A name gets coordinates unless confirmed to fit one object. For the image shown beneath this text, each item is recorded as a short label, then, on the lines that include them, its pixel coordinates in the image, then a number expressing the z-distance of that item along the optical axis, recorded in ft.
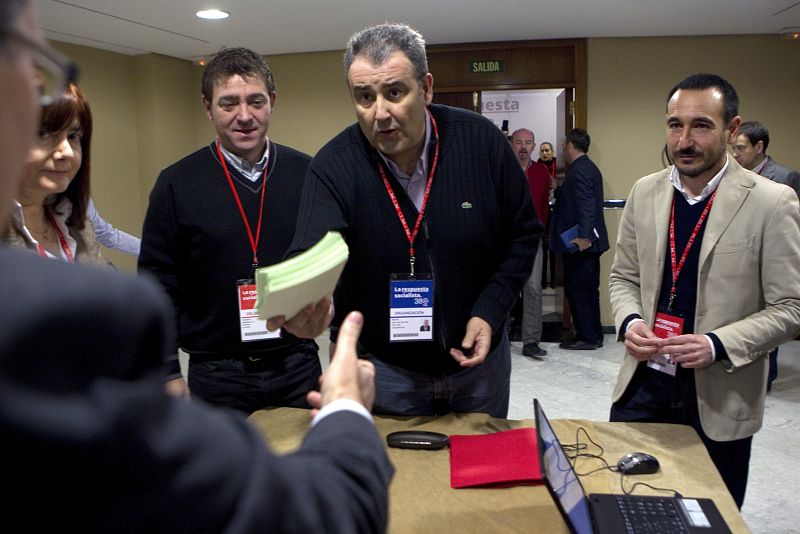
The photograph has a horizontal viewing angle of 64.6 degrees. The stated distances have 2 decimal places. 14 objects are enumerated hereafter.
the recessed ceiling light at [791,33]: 17.60
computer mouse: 4.75
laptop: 3.80
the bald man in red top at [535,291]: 17.07
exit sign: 19.47
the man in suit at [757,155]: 14.90
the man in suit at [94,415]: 1.21
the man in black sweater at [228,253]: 6.61
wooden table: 4.10
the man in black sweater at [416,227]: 5.71
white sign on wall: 24.36
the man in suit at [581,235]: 16.98
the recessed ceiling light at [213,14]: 14.96
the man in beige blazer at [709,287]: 5.91
